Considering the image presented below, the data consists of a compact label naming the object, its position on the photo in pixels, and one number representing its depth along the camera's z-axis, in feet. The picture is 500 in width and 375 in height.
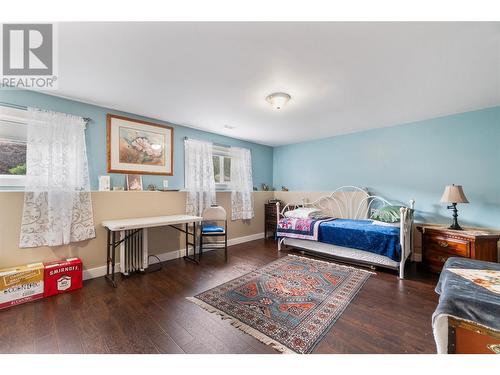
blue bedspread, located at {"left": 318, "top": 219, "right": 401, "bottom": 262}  9.02
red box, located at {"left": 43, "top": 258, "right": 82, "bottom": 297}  7.07
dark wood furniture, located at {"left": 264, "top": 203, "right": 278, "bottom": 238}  15.88
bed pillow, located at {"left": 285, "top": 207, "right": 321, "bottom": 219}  12.69
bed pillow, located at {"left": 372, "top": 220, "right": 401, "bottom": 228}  9.88
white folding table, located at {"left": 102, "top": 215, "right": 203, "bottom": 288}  8.42
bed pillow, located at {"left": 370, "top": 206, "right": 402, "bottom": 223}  10.16
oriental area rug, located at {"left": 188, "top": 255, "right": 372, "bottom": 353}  5.18
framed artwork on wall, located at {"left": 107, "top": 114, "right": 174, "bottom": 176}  9.57
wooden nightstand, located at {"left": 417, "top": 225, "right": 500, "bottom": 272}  8.17
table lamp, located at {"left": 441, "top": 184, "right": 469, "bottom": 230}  8.81
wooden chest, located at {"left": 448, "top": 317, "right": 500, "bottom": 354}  3.13
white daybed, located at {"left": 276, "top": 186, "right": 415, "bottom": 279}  9.21
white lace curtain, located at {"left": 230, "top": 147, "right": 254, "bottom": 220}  14.19
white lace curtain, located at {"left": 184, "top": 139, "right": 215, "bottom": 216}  11.84
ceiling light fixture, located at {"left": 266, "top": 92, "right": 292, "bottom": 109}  7.89
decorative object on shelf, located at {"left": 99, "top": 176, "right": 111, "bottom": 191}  9.02
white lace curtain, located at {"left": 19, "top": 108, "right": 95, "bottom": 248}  7.36
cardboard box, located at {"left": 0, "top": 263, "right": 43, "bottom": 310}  6.29
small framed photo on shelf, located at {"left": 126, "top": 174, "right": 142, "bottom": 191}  9.89
